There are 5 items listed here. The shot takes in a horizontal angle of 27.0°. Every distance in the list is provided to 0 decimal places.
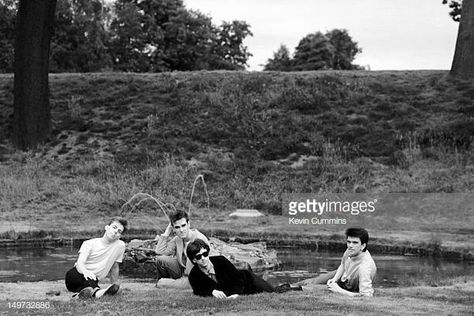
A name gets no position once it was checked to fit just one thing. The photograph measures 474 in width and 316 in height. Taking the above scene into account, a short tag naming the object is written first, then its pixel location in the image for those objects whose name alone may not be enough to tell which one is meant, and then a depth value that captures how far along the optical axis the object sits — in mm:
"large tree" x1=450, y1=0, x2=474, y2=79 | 29078
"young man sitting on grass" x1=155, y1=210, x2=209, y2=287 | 11930
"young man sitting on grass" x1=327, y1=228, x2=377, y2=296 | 11172
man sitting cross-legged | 11422
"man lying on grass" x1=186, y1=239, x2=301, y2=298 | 10883
